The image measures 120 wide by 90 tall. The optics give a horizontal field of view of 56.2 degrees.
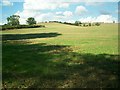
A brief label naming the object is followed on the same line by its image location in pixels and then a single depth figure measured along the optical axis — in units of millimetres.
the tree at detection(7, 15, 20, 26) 77828
